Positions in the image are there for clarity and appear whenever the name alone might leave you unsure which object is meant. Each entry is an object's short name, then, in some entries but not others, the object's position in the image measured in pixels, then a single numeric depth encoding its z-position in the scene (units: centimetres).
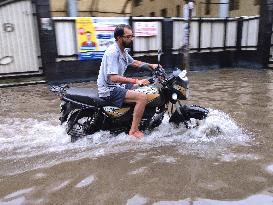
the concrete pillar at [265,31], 1344
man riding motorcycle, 517
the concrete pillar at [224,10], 1632
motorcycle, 534
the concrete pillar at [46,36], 1079
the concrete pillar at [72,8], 1260
